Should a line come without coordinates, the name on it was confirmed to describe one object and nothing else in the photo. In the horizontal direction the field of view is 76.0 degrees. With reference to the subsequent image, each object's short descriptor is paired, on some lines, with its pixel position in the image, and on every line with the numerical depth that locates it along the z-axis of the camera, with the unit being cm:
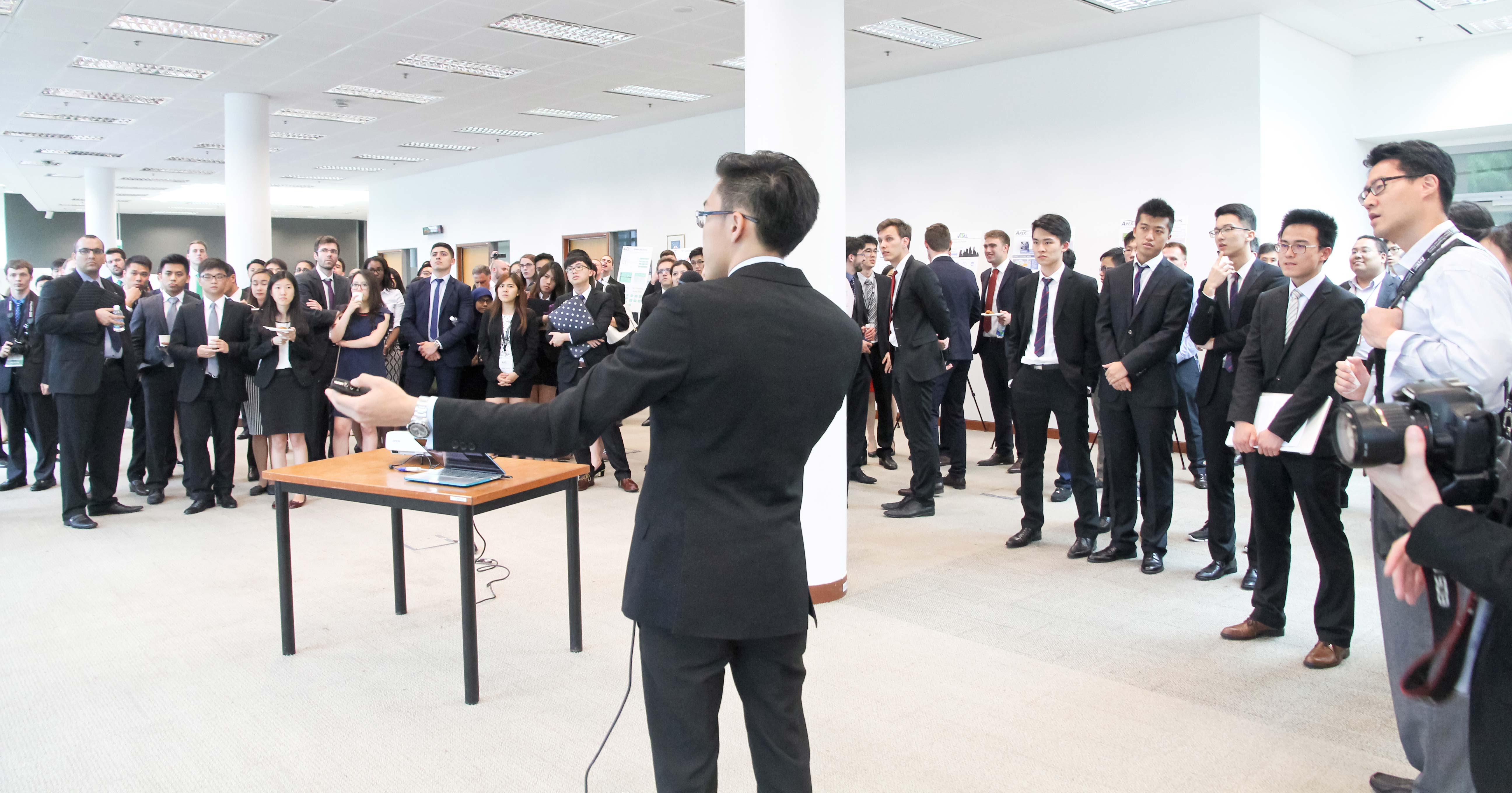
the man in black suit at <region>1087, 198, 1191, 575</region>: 445
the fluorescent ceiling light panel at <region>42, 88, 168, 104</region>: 1145
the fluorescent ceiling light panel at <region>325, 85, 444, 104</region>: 1136
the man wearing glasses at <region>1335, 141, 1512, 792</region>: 203
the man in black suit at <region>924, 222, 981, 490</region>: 688
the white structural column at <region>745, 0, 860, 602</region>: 388
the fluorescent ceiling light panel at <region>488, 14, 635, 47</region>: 863
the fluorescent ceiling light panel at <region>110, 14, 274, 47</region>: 871
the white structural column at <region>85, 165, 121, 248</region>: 1803
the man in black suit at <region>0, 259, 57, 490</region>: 629
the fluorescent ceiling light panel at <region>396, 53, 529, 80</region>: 998
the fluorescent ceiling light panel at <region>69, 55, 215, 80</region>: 1009
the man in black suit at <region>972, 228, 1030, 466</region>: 768
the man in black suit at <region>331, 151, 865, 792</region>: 159
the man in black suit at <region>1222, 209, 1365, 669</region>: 329
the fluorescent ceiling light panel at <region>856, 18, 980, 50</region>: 855
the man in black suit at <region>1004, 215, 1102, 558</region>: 489
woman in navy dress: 637
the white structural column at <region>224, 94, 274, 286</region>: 1120
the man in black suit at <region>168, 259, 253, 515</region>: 598
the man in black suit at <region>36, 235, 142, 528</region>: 548
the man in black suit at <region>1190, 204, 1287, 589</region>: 426
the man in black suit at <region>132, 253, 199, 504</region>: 612
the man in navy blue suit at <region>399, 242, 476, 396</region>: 716
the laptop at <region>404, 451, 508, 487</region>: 319
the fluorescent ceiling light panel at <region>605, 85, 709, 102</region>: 1136
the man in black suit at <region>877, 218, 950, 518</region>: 578
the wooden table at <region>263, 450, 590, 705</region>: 305
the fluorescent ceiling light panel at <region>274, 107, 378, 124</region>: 1266
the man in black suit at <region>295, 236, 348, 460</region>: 641
